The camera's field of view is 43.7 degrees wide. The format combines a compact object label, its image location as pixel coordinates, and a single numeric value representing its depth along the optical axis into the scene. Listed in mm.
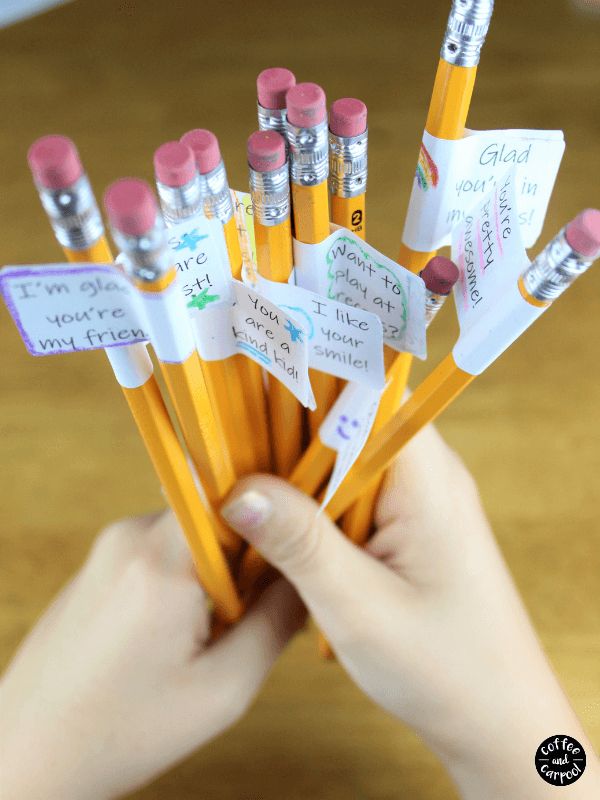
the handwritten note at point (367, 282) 287
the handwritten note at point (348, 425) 332
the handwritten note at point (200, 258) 253
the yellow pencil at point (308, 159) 243
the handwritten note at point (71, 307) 221
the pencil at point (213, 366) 224
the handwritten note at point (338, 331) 289
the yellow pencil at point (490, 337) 232
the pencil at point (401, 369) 291
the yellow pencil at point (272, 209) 247
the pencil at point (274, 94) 260
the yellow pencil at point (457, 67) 248
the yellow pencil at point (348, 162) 263
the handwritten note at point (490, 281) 262
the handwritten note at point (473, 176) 289
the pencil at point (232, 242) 246
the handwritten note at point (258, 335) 276
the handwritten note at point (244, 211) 305
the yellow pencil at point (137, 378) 201
